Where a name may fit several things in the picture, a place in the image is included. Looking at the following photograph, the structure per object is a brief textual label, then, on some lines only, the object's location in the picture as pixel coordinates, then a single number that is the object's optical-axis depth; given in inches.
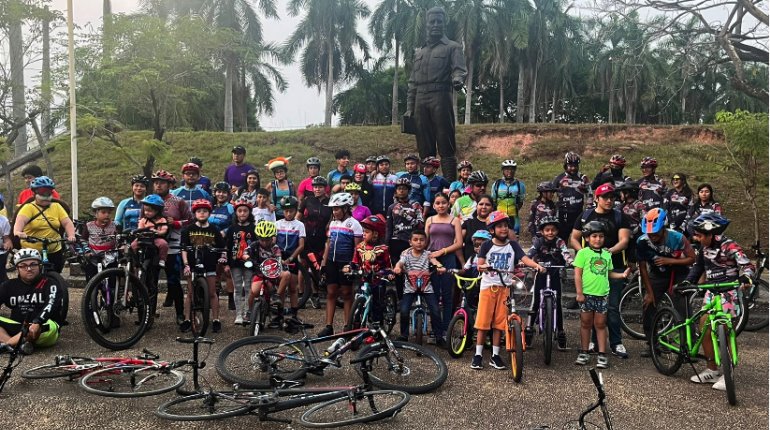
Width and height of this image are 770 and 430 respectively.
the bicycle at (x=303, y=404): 158.7
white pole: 490.9
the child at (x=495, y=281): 220.5
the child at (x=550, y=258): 239.8
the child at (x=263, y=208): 290.4
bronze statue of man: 388.2
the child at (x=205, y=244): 256.2
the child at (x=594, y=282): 225.6
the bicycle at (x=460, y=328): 229.1
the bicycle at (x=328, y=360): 190.2
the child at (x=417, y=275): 238.5
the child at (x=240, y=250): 266.5
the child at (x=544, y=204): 309.1
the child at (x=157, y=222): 261.0
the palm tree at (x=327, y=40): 1396.4
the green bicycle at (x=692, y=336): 183.1
